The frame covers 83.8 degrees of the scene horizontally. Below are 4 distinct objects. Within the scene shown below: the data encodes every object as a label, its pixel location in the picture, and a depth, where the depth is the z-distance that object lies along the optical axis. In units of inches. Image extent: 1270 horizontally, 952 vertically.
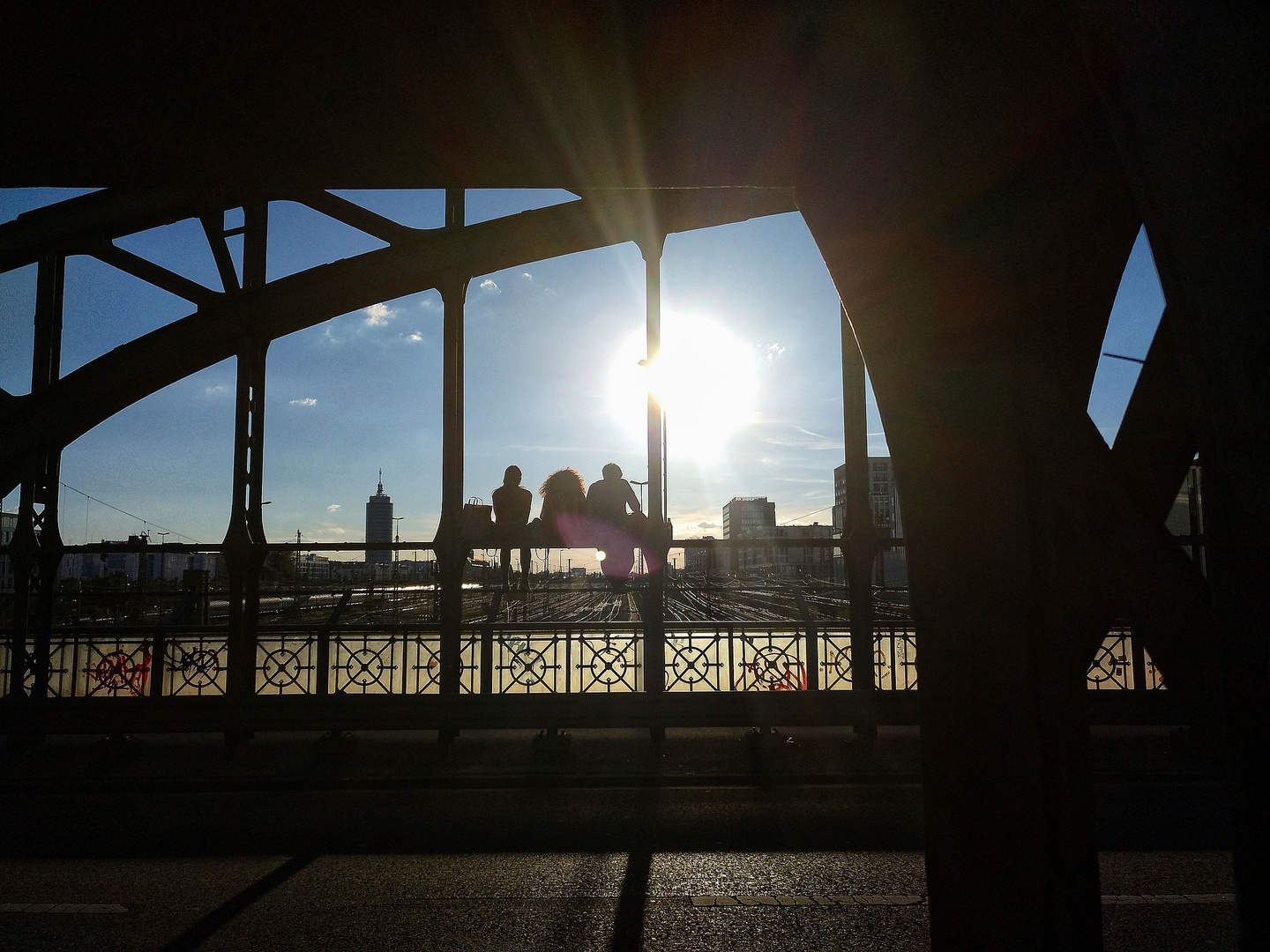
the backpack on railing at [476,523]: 313.9
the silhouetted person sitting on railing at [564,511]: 299.3
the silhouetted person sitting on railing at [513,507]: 319.3
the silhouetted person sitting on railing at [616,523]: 306.0
